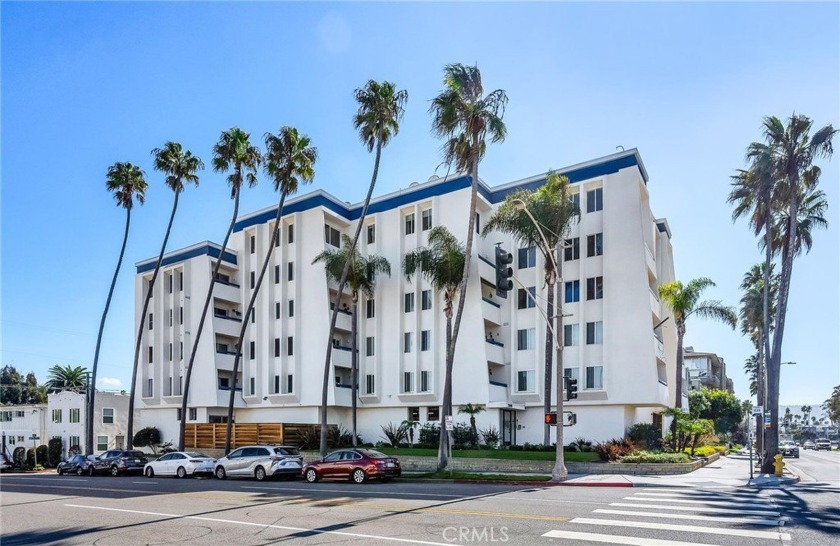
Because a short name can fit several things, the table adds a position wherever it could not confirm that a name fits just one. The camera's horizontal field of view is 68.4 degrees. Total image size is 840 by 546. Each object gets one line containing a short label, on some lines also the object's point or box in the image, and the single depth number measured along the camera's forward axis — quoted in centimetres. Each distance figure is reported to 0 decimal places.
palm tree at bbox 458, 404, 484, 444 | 3534
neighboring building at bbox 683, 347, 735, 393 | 9513
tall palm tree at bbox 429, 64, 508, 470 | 2959
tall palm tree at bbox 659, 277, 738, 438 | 3925
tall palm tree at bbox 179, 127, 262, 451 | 4219
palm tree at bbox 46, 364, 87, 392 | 8869
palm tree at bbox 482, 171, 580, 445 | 3098
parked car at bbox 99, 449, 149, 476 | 3491
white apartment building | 3553
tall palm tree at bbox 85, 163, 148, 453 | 4666
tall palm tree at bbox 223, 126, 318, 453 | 3925
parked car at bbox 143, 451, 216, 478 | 3086
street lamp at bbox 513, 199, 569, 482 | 2455
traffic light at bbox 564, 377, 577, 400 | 2272
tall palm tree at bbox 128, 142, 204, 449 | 4453
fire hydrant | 2670
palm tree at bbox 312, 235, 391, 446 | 3862
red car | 2470
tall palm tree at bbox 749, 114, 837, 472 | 2961
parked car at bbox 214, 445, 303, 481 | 2762
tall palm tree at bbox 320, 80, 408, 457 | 3456
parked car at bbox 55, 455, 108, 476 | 3588
